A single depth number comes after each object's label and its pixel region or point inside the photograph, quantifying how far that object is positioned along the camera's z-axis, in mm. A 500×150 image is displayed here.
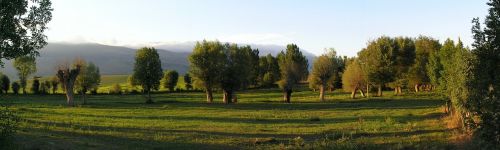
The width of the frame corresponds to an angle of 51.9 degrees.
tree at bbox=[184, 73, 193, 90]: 155500
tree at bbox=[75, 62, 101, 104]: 103162
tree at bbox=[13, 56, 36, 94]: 131800
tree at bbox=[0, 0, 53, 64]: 22828
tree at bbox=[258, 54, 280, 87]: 163375
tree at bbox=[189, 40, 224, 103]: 97312
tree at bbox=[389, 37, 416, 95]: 110044
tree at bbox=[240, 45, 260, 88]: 160900
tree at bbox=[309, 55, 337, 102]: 104438
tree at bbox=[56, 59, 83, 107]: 90106
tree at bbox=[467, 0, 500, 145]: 21094
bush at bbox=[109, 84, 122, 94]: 133125
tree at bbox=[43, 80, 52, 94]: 136625
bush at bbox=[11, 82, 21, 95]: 133375
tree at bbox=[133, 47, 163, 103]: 103000
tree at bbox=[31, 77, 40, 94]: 133325
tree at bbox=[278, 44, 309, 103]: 101500
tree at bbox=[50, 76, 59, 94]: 136125
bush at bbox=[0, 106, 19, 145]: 24000
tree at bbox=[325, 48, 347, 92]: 107625
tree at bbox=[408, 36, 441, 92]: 107188
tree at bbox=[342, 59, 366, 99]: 105300
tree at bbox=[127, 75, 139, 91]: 104675
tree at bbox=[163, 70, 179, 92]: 151875
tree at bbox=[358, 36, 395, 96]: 108000
